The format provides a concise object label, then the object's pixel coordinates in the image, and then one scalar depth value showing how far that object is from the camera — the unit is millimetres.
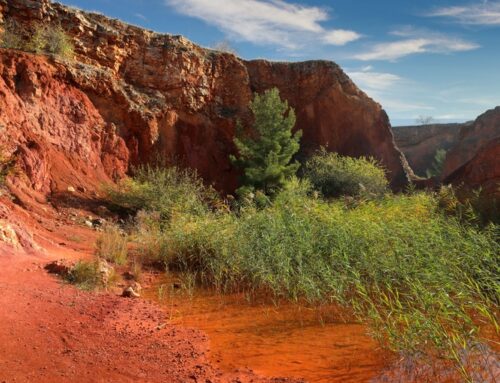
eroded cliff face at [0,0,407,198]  14531
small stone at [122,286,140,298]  6613
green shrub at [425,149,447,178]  39969
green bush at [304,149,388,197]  19797
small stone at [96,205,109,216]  13711
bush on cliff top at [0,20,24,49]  15023
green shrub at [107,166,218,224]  13586
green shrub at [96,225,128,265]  8695
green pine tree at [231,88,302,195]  17938
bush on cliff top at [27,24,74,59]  15758
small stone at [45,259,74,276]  6855
